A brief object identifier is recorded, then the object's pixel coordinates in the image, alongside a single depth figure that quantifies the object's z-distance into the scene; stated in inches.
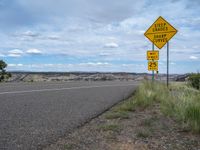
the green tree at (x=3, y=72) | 1253.1
